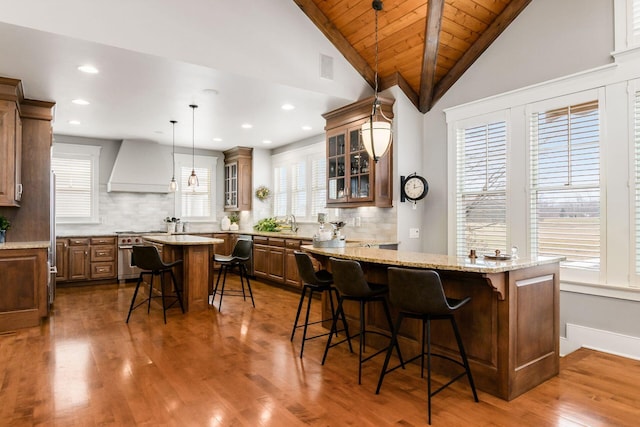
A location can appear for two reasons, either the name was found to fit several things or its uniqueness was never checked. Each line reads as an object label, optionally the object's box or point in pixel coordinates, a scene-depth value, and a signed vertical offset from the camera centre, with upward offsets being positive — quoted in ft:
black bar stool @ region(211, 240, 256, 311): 17.14 -1.98
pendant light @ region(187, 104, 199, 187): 18.93 +4.72
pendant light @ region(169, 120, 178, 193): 26.96 +3.98
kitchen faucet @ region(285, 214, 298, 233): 25.26 -0.58
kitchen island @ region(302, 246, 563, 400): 8.54 -2.43
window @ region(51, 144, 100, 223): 23.79 +1.92
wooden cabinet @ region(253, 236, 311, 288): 20.51 -2.61
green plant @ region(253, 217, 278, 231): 25.29 -0.77
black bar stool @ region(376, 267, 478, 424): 8.05 -1.83
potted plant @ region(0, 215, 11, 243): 15.51 -0.53
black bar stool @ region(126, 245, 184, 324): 14.87 -1.88
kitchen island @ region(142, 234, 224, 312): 16.24 -2.28
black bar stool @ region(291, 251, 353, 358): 11.46 -1.95
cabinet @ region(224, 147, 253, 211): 27.71 +2.42
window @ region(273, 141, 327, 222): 23.84 +2.02
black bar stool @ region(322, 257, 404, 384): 9.63 -1.84
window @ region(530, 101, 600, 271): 11.90 +0.93
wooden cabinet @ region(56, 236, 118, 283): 21.93 -2.63
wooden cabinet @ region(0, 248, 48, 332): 13.92 -2.71
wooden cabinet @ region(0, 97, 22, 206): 14.34 +2.24
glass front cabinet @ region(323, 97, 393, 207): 16.51 +2.12
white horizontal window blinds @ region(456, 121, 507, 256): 14.43 +0.97
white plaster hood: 24.45 +2.81
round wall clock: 16.16 +1.06
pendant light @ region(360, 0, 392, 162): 10.97 +2.17
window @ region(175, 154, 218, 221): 27.94 +1.60
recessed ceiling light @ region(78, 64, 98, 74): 13.29 +4.96
